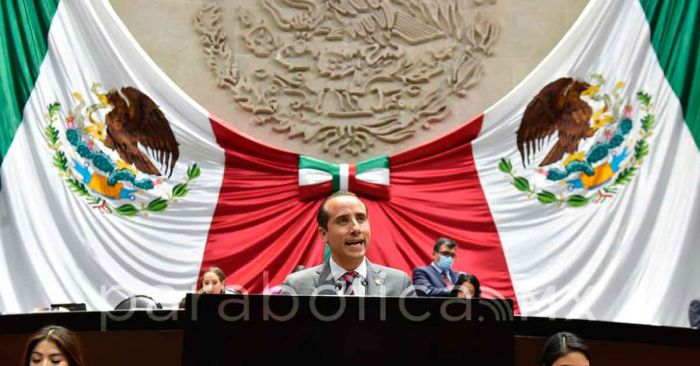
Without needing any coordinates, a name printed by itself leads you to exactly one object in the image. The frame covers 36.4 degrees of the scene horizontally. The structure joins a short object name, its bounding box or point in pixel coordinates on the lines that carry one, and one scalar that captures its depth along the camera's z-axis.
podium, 2.63
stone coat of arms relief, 7.55
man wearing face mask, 5.62
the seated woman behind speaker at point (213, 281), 5.59
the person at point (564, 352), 2.89
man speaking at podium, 3.45
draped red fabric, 7.14
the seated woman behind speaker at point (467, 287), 5.29
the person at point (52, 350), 2.98
